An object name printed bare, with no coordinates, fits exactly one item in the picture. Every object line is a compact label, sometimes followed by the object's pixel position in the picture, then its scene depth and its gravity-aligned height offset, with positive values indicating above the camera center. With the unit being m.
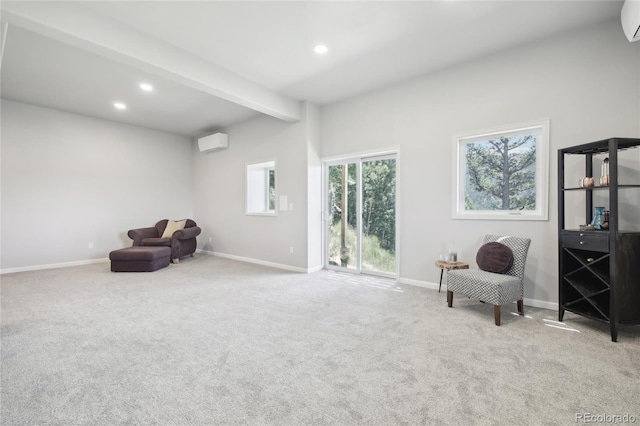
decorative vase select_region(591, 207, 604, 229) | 2.62 -0.04
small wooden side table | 3.44 -0.64
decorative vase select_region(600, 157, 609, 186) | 2.51 +0.37
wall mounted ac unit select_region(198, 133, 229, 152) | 6.39 +1.62
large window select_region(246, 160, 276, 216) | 6.09 +0.53
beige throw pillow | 6.12 -0.32
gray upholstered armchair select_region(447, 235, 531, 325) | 2.70 -0.70
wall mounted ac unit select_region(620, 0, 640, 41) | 2.20 +1.59
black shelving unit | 2.36 -0.43
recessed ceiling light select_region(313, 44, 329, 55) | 3.29 +1.93
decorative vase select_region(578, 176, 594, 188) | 2.60 +0.29
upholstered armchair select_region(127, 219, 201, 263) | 5.74 -0.54
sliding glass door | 4.52 -0.04
